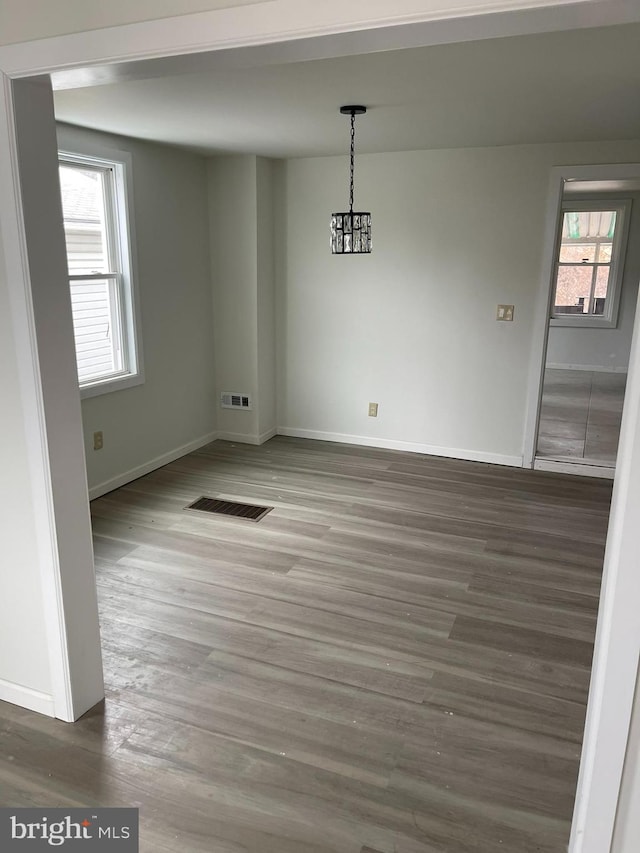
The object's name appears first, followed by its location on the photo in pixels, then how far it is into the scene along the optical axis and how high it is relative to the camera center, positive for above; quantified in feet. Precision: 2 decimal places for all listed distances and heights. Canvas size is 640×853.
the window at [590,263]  27.81 +0.21
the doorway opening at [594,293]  26.21 -1.10
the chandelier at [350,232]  12.50 +0.65
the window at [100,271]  12.99 -0.13
